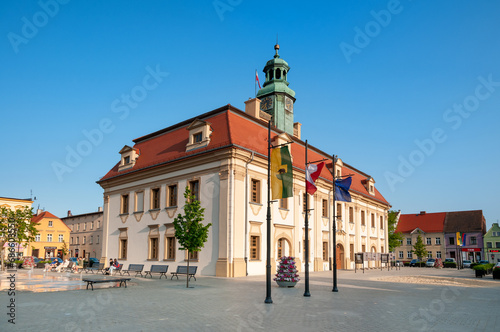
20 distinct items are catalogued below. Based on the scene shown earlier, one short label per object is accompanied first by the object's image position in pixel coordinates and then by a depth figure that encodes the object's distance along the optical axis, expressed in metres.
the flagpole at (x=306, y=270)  16.50
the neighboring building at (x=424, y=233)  84.31
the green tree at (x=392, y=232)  70.69
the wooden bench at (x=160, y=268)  25.38
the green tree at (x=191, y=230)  21.55
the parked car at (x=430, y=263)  65.55
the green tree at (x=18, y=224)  35.97
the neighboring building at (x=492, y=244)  83.31
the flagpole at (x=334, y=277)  18.38
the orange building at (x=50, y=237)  75.88
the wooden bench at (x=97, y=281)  17.30
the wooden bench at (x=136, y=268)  27.89
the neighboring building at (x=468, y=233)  82.38
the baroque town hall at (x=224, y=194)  28.67
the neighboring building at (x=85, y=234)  72.38
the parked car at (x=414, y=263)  67.04
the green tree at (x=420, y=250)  75.47
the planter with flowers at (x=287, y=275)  20.38
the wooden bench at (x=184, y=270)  23.65
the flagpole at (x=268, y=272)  14.30
